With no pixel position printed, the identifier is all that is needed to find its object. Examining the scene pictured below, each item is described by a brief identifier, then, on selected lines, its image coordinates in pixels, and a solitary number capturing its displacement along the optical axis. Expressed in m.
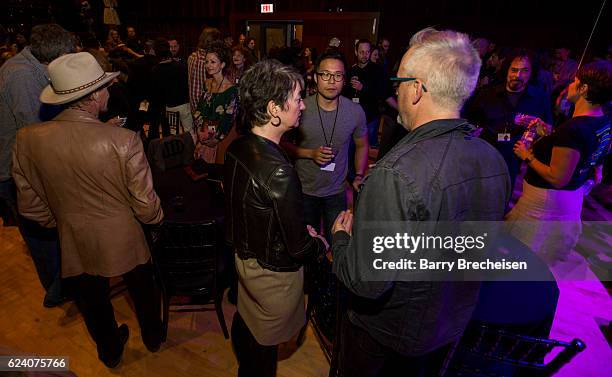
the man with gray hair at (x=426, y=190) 1.18
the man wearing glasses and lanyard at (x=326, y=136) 2.72
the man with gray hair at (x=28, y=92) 2.57
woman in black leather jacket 1.59
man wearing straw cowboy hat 1.82
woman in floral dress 3.68
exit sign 12.30
